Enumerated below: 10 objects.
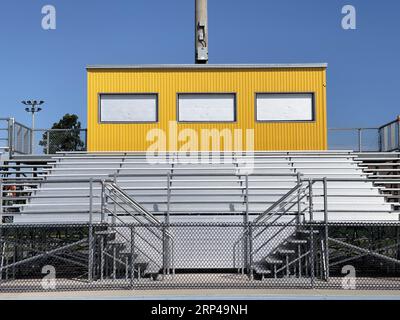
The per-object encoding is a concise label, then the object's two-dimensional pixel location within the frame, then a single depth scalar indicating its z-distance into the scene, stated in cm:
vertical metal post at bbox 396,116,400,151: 2126
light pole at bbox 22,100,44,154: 6569
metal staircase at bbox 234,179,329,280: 1327
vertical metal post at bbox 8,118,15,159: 2045
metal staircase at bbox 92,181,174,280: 1320
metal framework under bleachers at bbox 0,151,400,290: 1309
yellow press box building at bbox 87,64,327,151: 2103
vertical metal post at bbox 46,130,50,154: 2194
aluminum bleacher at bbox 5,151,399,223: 1570
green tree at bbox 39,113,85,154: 2231
